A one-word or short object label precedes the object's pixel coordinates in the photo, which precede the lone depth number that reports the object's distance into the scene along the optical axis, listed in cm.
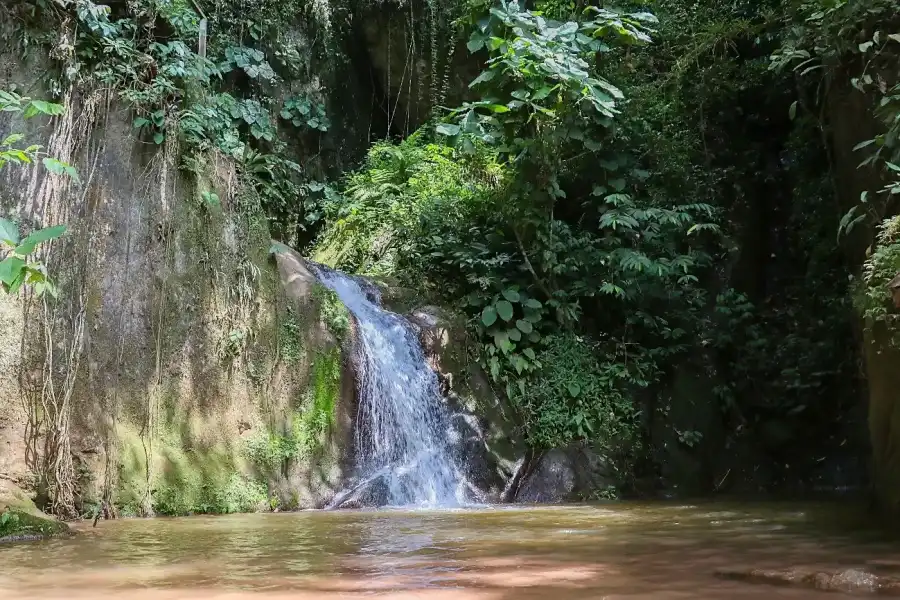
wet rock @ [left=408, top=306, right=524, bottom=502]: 916
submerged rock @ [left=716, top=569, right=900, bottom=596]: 310
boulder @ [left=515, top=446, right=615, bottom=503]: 916
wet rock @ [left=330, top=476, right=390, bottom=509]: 807
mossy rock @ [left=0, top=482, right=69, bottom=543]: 535
